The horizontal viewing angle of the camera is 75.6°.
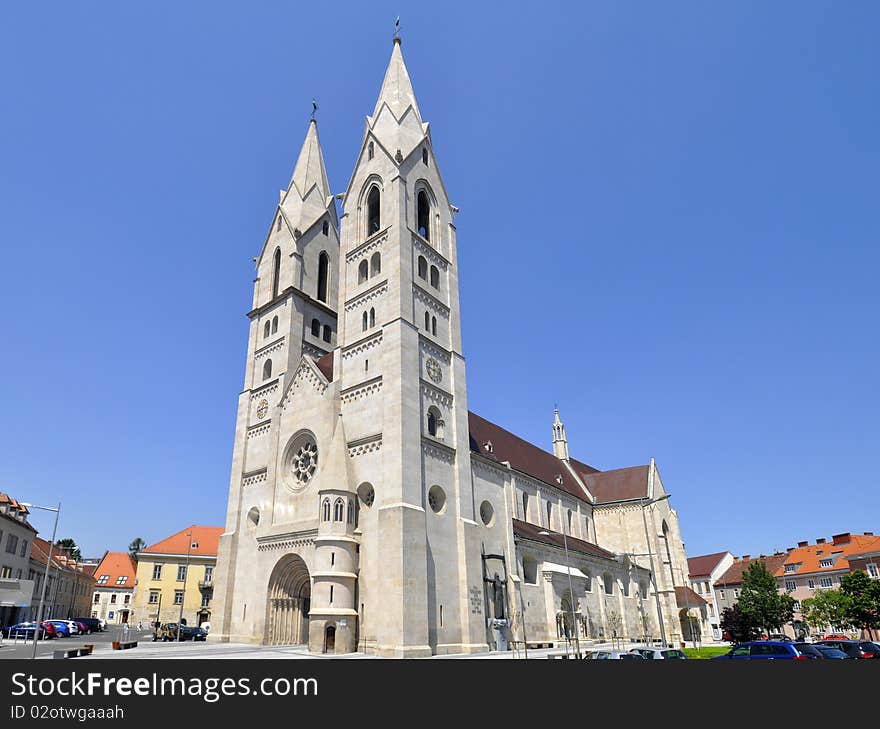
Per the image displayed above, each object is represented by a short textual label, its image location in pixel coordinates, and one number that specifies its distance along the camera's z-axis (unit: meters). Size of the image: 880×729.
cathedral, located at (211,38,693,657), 29.61
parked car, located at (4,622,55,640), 40.53
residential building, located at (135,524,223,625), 62.34
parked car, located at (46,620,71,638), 44.50
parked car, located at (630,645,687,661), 20.41
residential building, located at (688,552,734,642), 75.75
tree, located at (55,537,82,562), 94.90
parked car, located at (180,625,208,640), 43.41
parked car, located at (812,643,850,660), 18.81
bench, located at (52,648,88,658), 21.66
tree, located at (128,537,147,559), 112.38
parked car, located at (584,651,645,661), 19.72
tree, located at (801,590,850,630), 48.84
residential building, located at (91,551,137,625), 77.56
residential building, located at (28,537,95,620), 55.75
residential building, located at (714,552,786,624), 76.96
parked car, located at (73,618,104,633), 55.31
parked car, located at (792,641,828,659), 18.21
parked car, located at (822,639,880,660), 22.20
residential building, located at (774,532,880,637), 63.66
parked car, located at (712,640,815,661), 17.53
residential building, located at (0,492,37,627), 45.47
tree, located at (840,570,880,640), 47.22
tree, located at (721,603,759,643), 49.56
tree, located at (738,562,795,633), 48.78
